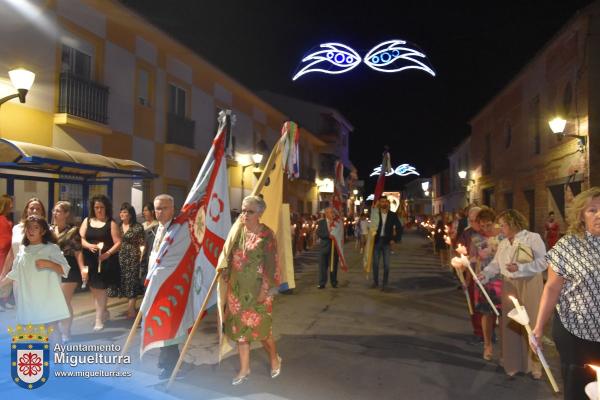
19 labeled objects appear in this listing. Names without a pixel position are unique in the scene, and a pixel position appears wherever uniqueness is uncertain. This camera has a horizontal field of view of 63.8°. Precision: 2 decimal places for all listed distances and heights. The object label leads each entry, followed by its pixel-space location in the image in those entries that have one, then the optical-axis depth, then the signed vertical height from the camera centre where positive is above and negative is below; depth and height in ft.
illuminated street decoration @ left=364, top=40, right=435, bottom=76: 36.24 +12.27
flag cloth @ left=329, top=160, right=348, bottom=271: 34.37 -1.18
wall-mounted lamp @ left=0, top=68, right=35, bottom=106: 27.07 +7.56
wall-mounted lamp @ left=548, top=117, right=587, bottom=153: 42.78 +7.87
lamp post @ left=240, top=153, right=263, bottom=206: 60.34 +7.18
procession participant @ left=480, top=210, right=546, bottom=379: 15.43 -2.21
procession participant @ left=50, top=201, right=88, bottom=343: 19.54 -1.55
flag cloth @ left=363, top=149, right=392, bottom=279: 34.96 -0.32
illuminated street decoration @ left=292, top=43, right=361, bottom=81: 37.29 +12.46
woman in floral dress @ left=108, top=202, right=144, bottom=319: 23.73 -2.37
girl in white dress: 15.51 -1.99
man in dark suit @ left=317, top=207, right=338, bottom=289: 34.40 -2.39
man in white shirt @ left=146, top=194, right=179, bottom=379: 16.01 -0.93
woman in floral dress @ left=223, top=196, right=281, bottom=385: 15.23 -2.15
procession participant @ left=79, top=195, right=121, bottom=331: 21.95 -1.37
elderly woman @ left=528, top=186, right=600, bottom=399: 9.48 -1.56
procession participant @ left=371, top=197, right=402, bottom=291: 34.09 -1.39
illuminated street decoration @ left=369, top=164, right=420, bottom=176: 103.73 +10.84
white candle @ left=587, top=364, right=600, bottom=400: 6.82 -2.43
